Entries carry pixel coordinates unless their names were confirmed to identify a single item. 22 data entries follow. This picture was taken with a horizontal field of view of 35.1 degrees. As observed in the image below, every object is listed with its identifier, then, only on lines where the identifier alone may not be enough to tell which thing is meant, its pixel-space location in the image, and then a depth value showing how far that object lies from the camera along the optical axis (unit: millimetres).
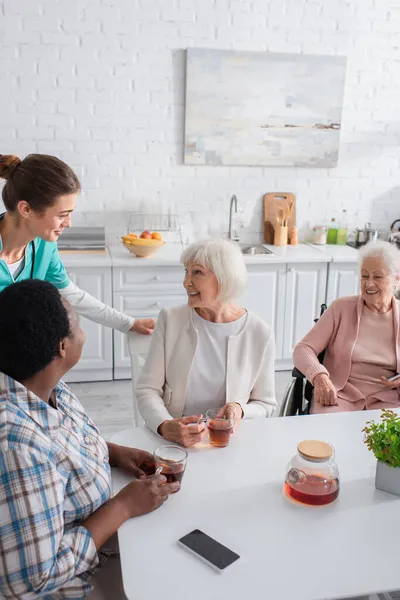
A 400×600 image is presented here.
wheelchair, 2572
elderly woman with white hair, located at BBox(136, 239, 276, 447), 2088
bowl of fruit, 3922
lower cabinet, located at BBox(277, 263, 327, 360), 4133
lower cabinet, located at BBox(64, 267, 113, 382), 3863
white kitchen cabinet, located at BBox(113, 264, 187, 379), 3932
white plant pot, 1568
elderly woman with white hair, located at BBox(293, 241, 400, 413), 2494
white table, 1250
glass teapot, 1516
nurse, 2193
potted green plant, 1525
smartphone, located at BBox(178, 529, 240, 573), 1296
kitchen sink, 4362
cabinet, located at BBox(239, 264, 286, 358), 4082
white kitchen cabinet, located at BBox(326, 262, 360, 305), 4168
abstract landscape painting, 4199
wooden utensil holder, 4426
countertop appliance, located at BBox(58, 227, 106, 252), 4039
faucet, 4387
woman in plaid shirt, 1185
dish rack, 4320
